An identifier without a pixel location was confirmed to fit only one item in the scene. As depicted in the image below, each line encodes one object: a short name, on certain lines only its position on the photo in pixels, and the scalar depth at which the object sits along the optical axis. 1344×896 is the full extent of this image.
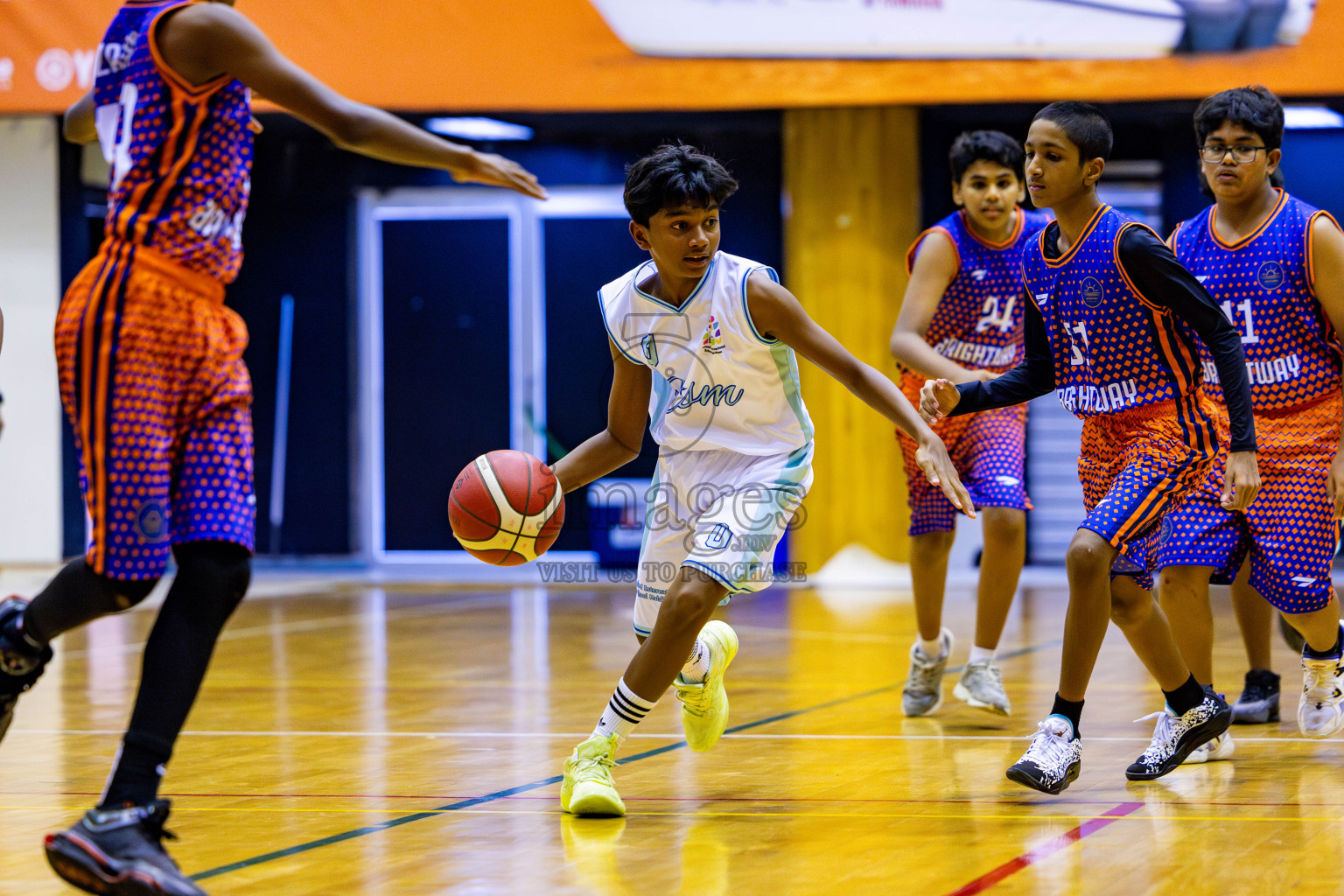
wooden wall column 21.28
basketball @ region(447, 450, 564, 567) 7.47
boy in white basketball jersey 6.92
